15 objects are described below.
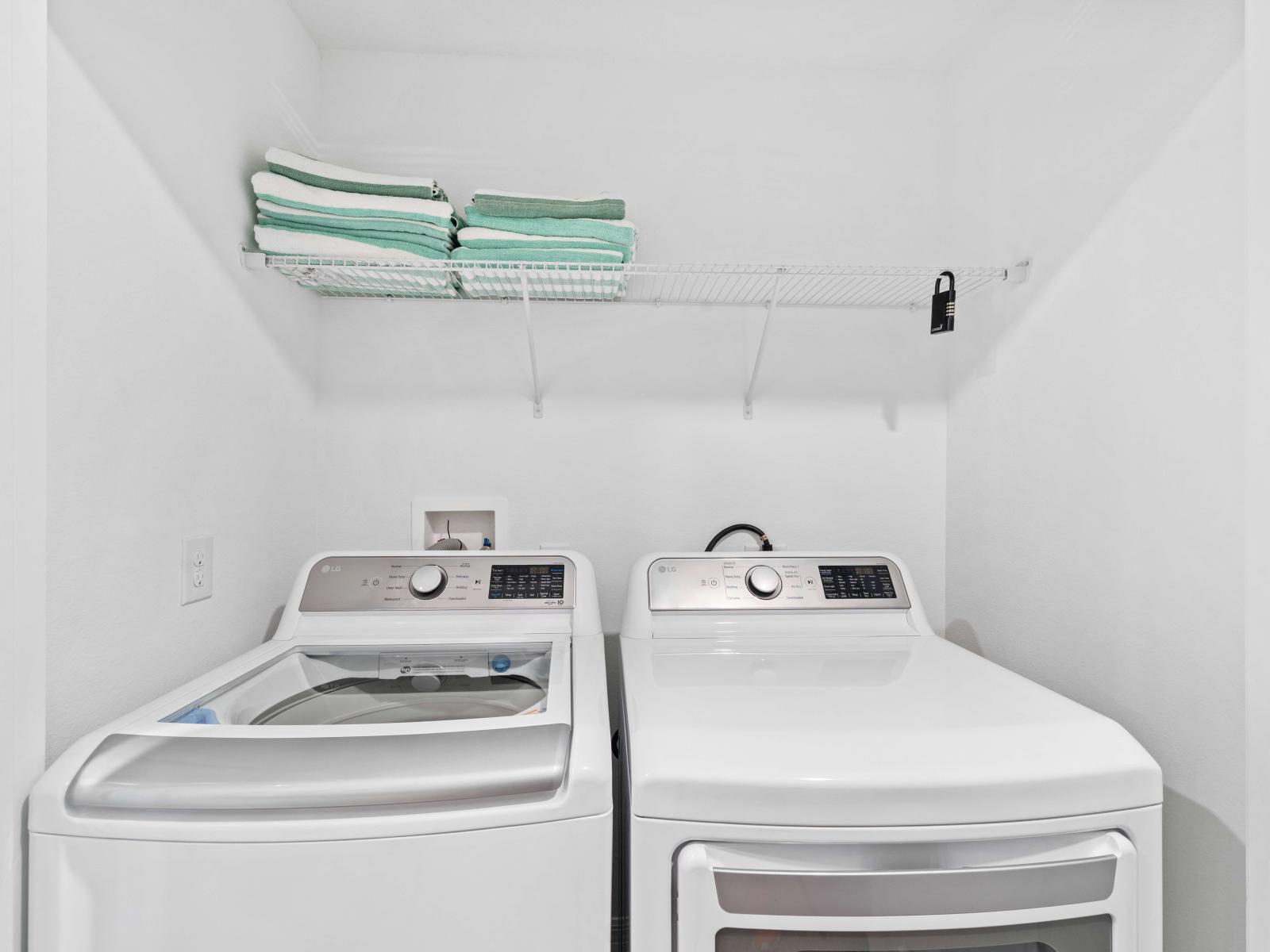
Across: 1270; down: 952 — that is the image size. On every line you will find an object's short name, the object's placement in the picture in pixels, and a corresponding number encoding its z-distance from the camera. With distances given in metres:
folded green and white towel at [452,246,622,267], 1.44
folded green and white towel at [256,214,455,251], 1.36
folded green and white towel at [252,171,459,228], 1.34
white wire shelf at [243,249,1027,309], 1.43
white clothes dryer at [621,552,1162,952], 0.81
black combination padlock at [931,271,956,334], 1.45
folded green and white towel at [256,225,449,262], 1.35
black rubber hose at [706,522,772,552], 1.70
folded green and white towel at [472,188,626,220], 1.44
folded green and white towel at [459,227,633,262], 1.44
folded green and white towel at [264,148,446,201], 1.36
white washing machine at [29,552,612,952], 0.75
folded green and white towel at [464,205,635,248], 1.44
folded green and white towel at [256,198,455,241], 1.35
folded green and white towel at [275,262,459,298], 1.44
